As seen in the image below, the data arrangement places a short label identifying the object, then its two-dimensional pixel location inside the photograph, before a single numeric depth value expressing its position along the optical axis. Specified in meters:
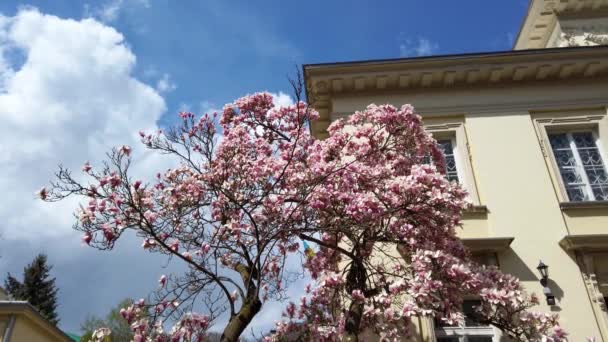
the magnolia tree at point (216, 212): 5.39
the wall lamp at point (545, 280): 7.41
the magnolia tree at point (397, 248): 5.48
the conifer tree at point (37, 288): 28.05
